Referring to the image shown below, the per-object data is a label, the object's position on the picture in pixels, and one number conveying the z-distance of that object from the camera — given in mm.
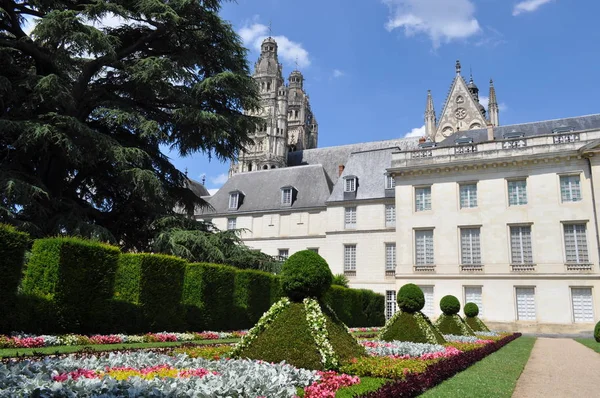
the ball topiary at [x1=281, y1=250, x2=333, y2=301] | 8086
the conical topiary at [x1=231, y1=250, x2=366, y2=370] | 7070
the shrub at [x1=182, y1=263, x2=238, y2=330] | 15516
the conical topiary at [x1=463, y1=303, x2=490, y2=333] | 21594
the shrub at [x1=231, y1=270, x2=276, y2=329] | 17328
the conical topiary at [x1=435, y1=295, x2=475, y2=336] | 17234
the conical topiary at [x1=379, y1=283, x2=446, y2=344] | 12117
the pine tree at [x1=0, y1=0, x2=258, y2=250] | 14875
